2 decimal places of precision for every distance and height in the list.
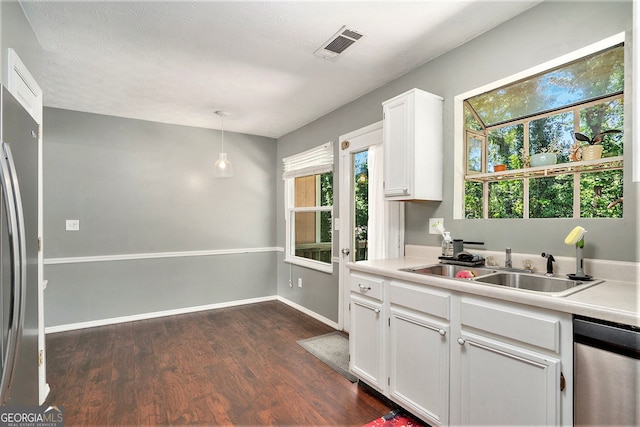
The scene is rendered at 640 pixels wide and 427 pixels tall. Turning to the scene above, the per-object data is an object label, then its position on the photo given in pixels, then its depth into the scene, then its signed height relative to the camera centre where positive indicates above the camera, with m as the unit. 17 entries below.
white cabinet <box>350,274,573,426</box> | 1.31 -0.71
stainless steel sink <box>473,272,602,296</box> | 1.63 -0.37
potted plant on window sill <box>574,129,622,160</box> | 1.70 +0.37
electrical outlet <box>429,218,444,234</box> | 2.46 -0.08
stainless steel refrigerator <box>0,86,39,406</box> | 1.23 -0.16
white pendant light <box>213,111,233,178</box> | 3.73 +0.54
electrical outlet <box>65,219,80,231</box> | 3.68 -0.13
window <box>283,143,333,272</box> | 3.94 +0.08
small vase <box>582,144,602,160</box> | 1.71 +0.33
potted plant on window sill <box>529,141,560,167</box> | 1.90 +0.33
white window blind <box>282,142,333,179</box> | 3.84 +0.68
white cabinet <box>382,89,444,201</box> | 2.29 +0.50
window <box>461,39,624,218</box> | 1.84 +0.49
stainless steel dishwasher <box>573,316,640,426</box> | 1.12 -0.58
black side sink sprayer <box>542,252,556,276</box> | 1.77 -0.27
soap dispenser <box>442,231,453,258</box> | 2.31 -0.23
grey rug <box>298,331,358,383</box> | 2.68 -1.28
